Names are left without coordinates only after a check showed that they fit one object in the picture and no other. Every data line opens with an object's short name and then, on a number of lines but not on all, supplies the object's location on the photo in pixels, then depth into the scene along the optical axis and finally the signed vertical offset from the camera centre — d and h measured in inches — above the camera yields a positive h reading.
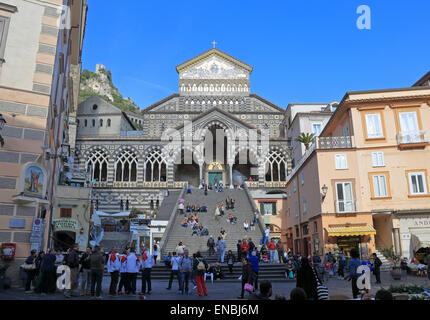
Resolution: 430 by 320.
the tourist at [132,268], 429.4 -22.6
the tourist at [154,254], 682.7 -12.5
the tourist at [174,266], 511.2 -24.3
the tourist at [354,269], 354.4 -20.0
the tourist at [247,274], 406.9 -28.3
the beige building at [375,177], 844.6 +174.4
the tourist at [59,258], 455.2 -11.9
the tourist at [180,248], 634.6 +1.3
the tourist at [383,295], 186.7 -24.0
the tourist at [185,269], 474.3 -27.1
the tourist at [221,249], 747.4 -0.6
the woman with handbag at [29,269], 406.9 -22.5
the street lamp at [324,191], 881.7 +138.3
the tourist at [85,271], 426.9 -26.0
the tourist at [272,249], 785.6 -1.8
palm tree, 1443.2 +436.7
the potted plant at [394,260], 637.9 -23.7
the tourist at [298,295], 178.1 -22.7
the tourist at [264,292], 208.2 -24.8
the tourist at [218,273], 669.9 -44.4
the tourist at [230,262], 683.1 -25.7
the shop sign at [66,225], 981.8 +65.3
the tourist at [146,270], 461.7 -26.8
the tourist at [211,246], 818.8 +6.1
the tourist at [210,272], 651.5 -41.4
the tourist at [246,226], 965.2 +59.8
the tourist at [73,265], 424.8 -19.0
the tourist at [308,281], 266.4 -23.6
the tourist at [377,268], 584.1 -31.0
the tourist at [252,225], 981.8 +65.0
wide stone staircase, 885.4 +69.8
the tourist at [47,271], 408.5 -25.0
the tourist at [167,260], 701.3 -22.0
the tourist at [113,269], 420.5 -23.2
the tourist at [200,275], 442.3 -32.6
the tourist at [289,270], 659.4 -39.4
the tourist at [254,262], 475.1 -17.4
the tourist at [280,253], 773.3 -9.2
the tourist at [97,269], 398.0 -22.1
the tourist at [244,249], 691.2 -0.6
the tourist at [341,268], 700.7 -37.2
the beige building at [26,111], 431.8 +173.1
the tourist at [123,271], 429.1 -26.1
